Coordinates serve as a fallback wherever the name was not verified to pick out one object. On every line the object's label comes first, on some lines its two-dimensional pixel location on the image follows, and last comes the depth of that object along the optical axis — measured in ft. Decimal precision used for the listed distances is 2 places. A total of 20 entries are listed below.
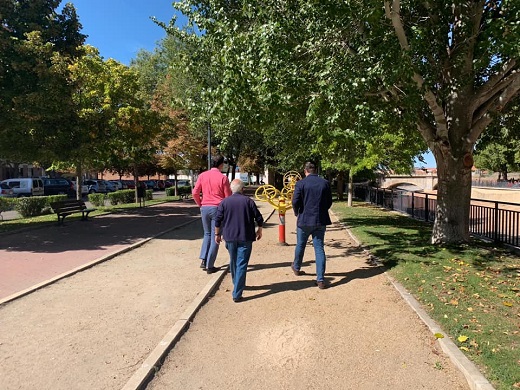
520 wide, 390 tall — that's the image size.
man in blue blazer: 19.92
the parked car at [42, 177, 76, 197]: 113.09
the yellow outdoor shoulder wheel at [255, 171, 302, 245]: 33.78
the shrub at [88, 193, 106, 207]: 73.20
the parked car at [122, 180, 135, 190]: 158.71
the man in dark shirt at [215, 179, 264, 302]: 17.72
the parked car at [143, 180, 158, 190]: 169.75
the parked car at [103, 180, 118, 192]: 139.95
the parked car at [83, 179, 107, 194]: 133.90
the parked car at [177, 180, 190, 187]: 169.99
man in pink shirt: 22.33
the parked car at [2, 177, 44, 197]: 104.88
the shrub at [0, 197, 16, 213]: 57.80
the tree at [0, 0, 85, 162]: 34.78
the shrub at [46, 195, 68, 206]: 64.20
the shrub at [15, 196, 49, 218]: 58.03
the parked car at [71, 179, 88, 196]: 127.65
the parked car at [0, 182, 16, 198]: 99.36
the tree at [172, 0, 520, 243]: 21.90
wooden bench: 45.52
